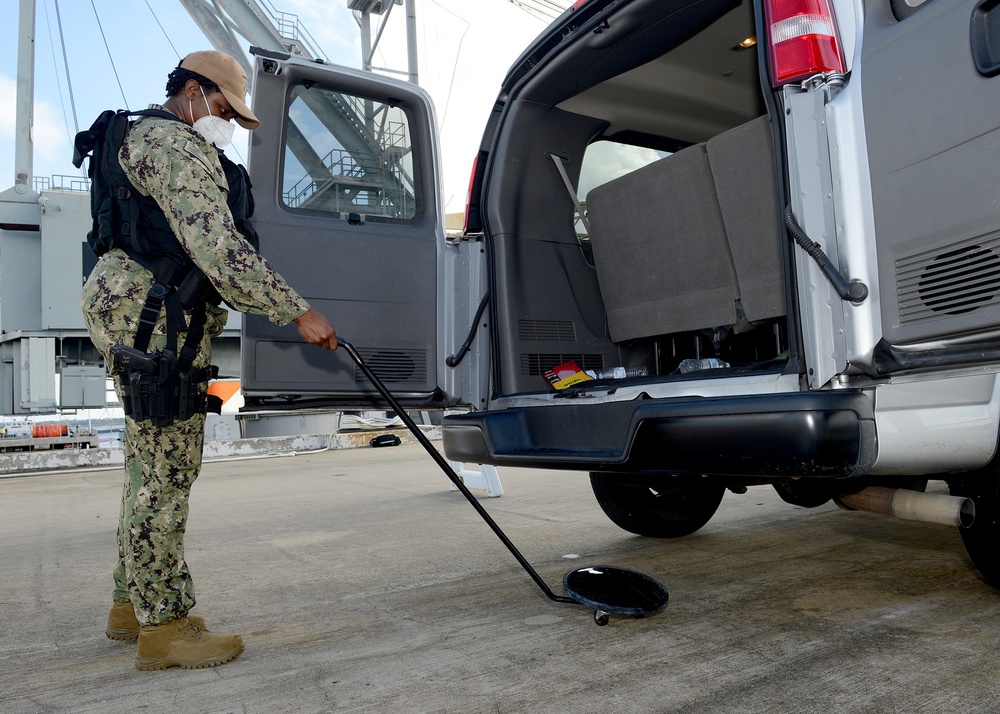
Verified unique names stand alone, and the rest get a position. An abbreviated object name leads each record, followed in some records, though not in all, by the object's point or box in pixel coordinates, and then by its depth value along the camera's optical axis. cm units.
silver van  158
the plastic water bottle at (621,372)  303
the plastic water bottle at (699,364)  273
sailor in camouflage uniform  202
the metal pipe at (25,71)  1816
